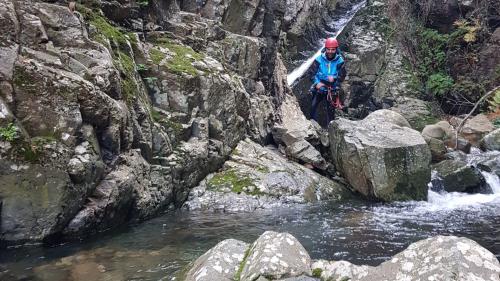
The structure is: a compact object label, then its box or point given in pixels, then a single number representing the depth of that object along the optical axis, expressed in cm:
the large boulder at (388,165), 1124
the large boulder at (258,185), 1010
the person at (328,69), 1532
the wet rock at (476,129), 1703
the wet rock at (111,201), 694
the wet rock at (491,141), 1561
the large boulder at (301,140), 1256
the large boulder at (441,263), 366
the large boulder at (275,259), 422
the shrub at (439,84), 2042
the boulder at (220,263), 437
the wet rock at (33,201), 614
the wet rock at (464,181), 1196
